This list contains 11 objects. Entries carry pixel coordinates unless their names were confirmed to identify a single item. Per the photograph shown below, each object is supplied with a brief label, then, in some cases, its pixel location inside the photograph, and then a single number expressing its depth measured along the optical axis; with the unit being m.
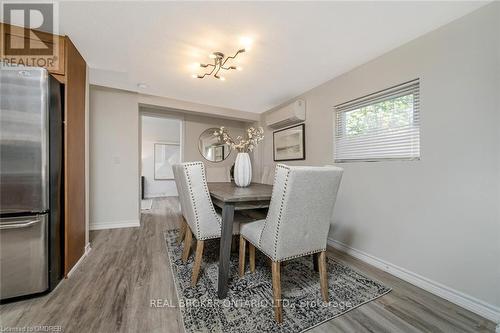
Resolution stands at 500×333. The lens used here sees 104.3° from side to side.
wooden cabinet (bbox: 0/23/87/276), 1.57
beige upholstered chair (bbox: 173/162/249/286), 1.51
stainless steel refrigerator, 1.31
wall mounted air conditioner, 2.89
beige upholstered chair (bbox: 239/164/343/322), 1.17
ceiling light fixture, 1.94
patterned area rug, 1.20
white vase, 2.17
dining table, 1.40
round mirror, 4.41
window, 1.75
